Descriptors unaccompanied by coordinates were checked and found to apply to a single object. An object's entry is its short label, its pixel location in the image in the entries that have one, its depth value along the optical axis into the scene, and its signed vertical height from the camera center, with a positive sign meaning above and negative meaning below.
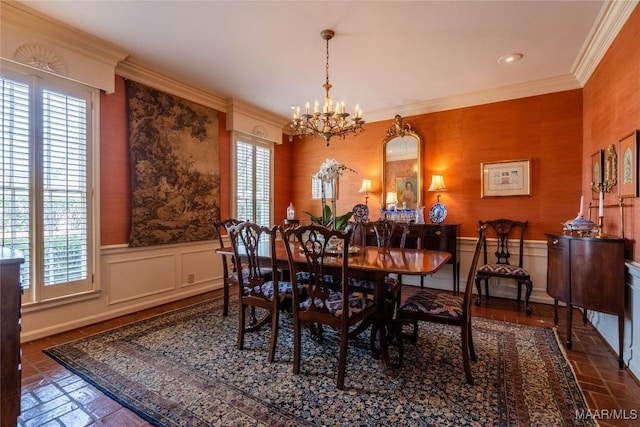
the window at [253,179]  4.74 +0.51
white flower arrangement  2.64 +0.35
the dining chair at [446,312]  2.02 -0.69
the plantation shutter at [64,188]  2.73 +0.20
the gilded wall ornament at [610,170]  2.56 +0.37
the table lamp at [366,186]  4.84 +0.40
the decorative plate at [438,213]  4.16 -0.02
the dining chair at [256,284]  2.27 -0.58
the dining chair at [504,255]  3.46 -0.55
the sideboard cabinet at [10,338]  1.35 -0.58
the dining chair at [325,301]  1.94 -0.63
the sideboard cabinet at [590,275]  2.27 -0.50
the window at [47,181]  2.52 +0.26
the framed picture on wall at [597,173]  2.86 +0.38
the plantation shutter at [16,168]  2.48 +0.35
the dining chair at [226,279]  3.03 -0.69
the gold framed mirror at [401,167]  4.53 +0.67
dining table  2.01 -0.37
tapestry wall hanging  3.41 +0.53
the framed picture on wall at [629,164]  2.16 +0.35
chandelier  2.72 +0.83
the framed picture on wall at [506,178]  3.85 +0.43
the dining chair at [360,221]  3.30 -0.10
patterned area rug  1.69 -1.12
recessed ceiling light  3.11 +1.59
